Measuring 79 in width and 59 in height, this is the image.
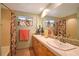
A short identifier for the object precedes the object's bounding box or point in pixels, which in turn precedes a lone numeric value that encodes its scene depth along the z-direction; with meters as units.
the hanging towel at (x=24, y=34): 2.57
